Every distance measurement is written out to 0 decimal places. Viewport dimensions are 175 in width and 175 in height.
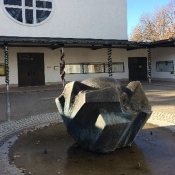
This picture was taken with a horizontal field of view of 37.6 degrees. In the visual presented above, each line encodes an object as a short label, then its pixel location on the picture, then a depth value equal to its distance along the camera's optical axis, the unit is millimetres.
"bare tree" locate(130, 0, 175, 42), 43506
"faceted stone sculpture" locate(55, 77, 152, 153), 4734
